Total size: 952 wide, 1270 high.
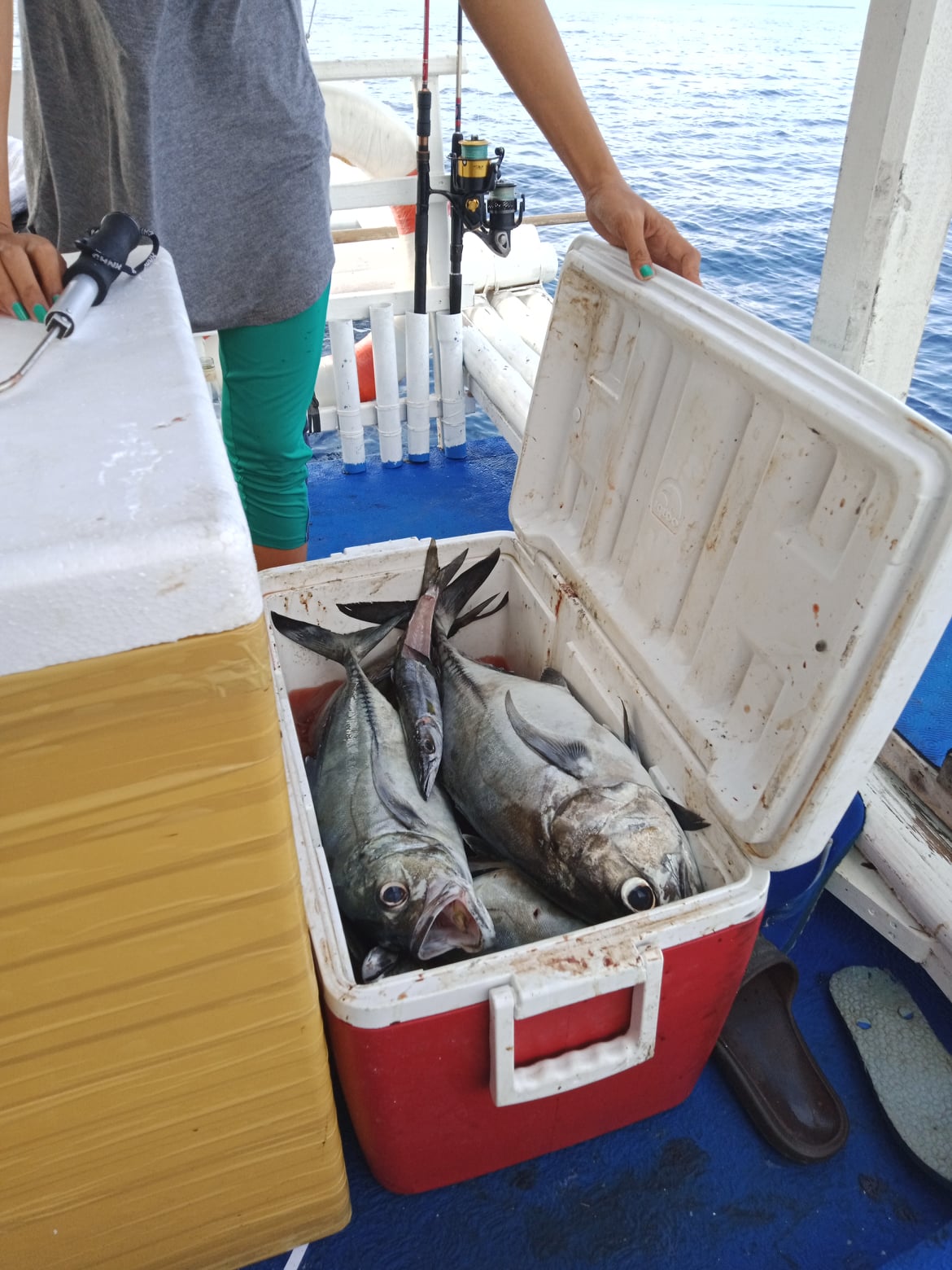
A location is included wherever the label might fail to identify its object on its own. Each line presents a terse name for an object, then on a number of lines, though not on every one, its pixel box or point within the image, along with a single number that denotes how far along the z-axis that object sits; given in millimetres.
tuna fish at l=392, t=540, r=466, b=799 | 1752
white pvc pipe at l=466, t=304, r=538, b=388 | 3652
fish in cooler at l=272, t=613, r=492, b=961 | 1356
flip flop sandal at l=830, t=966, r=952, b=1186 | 1491
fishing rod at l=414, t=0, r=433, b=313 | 3264
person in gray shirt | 1505
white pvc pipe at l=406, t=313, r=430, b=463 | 3523
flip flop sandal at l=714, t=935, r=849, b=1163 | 1489
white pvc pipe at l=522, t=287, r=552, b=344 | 4125
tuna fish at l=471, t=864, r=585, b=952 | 1472
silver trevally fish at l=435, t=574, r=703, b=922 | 1380
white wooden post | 1579
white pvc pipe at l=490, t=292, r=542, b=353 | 3964
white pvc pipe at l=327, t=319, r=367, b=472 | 3398
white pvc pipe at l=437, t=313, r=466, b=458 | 3619
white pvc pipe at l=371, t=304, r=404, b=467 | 3449
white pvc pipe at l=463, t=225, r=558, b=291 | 4363
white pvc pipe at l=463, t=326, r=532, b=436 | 3396
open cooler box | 1082
